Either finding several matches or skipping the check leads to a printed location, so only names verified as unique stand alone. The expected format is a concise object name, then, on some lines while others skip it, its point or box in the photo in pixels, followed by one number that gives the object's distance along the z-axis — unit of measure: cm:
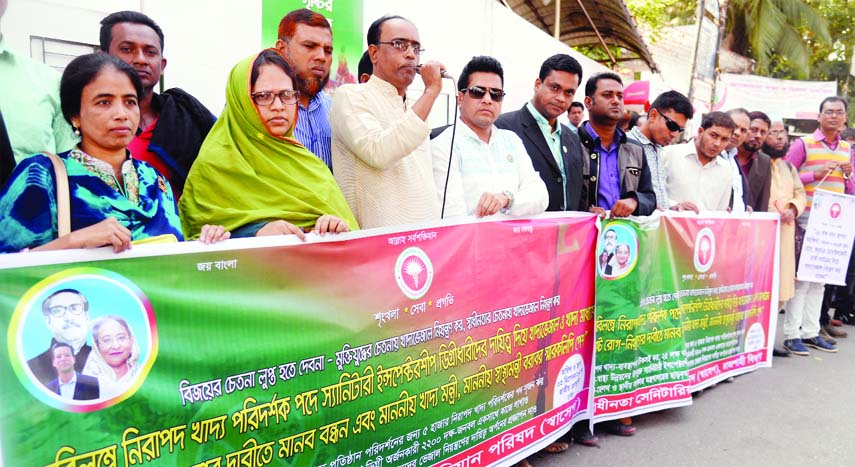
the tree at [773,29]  2070
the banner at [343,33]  457
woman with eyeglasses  221
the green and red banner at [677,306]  367
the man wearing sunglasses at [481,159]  302
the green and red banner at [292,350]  161
